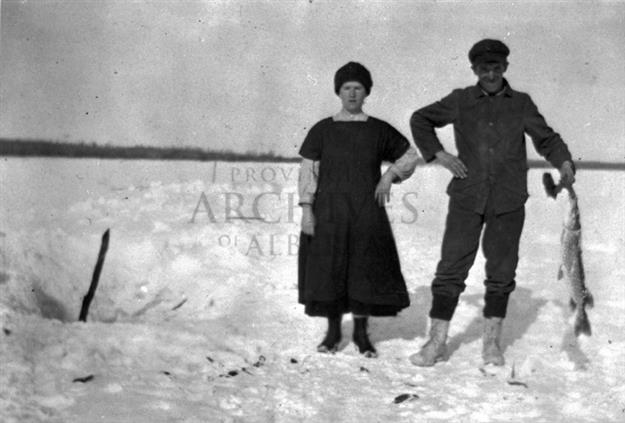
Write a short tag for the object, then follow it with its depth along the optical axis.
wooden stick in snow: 6.29
